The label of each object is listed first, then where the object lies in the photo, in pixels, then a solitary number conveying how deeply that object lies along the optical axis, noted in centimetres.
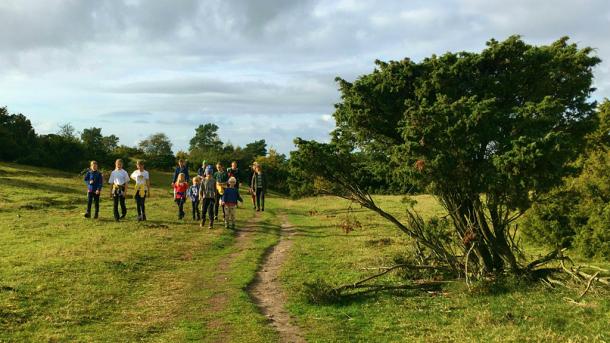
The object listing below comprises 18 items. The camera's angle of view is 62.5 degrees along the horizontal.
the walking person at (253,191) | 2244
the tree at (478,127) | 824
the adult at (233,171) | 2073
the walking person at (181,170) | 2027
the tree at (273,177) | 6258
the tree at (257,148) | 8981
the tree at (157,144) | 10215
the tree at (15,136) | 5022
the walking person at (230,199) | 1739
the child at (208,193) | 1719
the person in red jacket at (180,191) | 1919
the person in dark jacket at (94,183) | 1739
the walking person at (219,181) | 1905
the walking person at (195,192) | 1898
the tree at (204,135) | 12486
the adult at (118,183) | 1728
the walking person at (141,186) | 1739
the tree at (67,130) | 8236
